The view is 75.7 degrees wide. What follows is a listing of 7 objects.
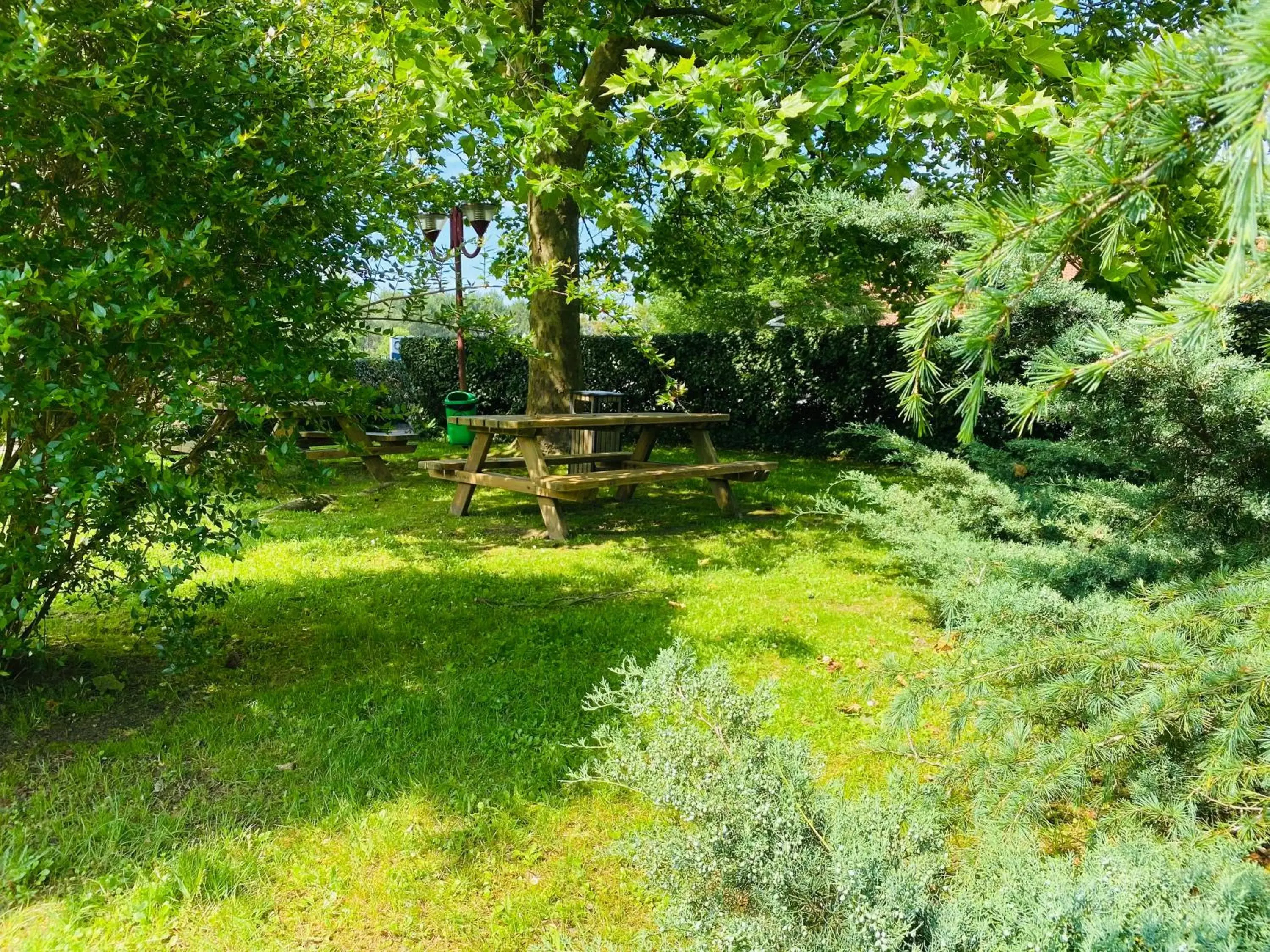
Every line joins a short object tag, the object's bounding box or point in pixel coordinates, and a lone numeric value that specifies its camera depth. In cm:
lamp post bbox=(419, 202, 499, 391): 1180
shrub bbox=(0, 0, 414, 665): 268
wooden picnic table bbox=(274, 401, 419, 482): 472
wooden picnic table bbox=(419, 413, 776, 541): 668
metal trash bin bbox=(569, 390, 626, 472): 841
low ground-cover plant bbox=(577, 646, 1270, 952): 137
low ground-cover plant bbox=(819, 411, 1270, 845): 187
